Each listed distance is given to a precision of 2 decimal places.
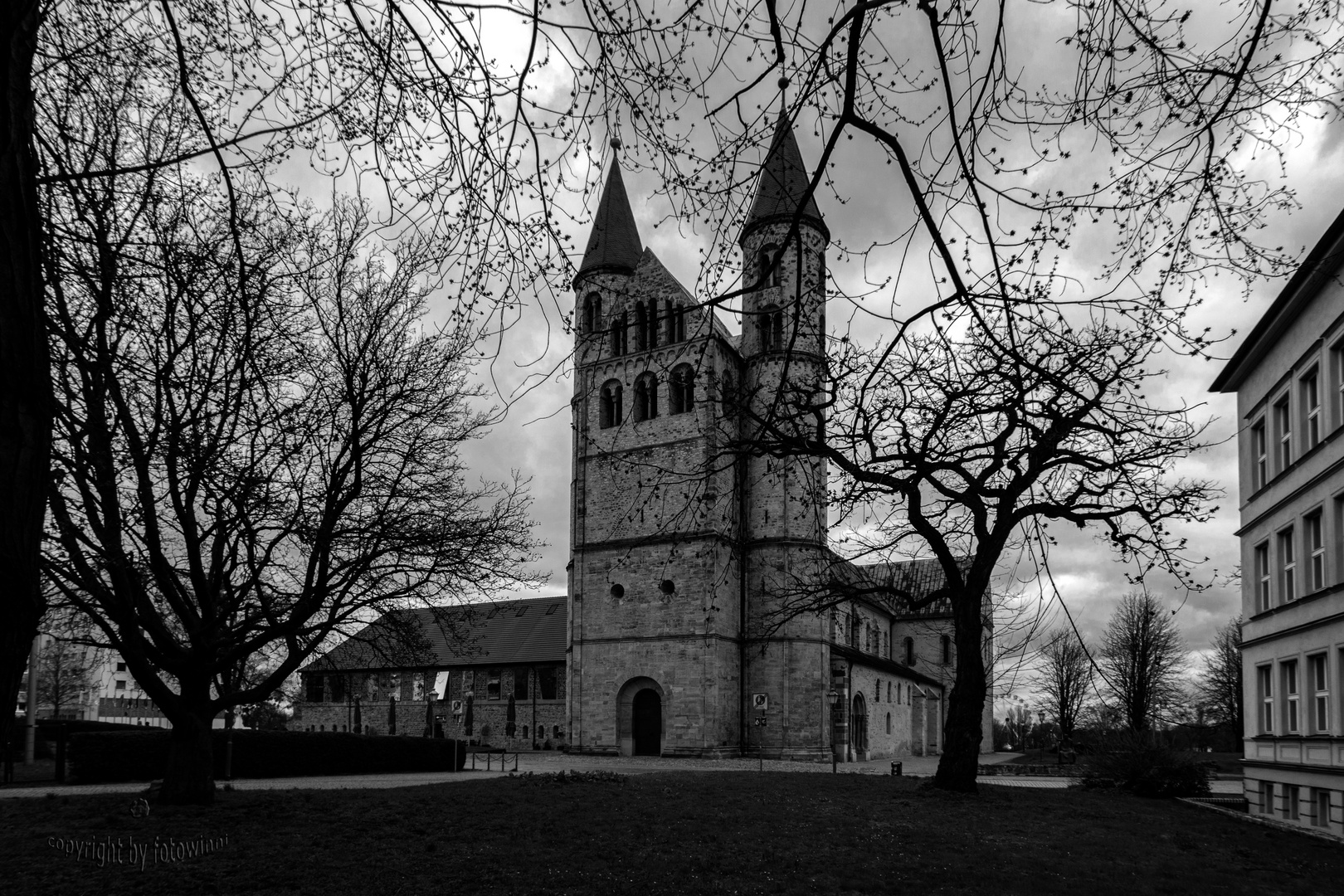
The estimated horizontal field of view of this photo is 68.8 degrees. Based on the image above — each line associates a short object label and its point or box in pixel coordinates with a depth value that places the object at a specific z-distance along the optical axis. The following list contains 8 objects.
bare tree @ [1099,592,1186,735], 45.50
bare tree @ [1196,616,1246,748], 61.22
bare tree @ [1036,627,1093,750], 53.91
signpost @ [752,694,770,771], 31.42
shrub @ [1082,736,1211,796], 22.55
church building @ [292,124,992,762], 39.81
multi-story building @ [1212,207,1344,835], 16.22
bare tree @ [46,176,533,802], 11.82
